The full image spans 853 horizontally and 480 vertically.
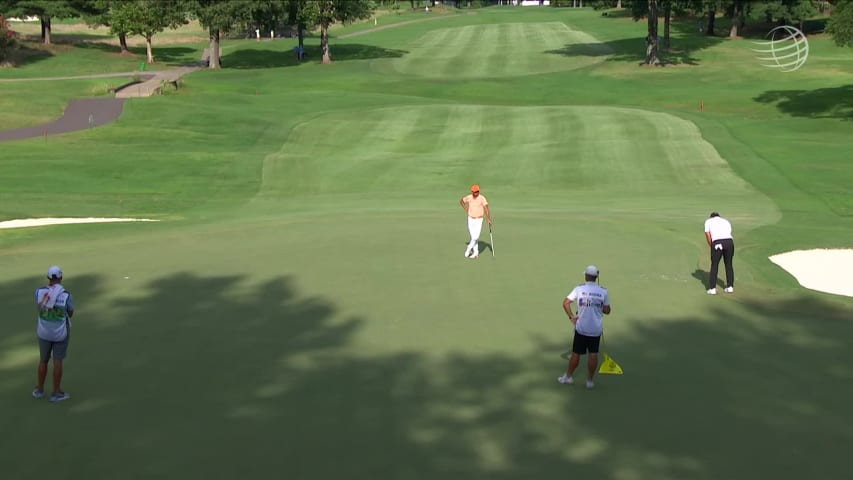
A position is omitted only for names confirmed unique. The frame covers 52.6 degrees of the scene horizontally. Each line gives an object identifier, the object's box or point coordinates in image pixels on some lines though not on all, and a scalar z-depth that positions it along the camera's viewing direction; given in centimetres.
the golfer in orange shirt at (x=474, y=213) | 2180
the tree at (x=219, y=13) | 8138
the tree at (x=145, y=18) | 8550
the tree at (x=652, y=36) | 7394
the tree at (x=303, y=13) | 8525
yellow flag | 1407
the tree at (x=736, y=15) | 10462
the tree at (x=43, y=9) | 9199
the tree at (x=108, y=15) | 9150
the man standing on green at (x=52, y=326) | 1314
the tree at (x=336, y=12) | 8681
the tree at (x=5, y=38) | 8062
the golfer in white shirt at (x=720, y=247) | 1902
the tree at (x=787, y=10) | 9969
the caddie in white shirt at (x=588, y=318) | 1359
